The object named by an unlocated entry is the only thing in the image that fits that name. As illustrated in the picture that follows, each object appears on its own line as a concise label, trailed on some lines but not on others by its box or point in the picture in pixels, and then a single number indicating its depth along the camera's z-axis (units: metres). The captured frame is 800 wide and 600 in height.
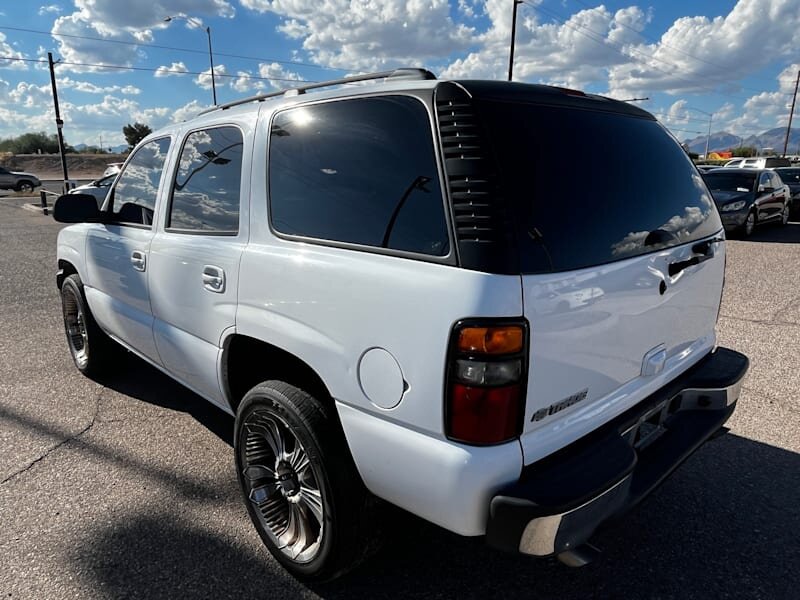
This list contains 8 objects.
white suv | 1.66
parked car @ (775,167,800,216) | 16.36
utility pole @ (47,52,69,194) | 22.61
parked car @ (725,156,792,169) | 29.20
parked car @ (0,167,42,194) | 32.69
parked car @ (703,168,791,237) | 11.81
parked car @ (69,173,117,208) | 16.42
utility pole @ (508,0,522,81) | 25.41
